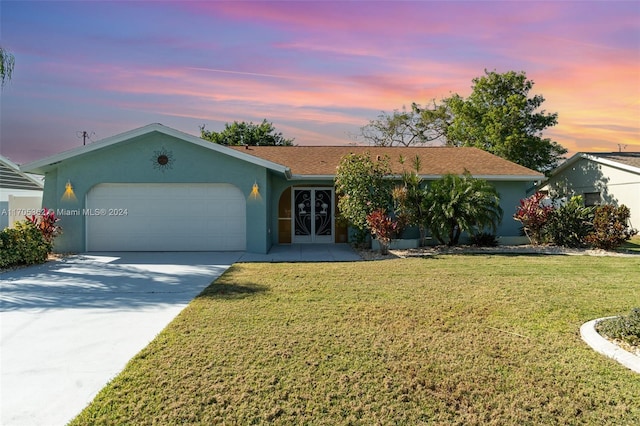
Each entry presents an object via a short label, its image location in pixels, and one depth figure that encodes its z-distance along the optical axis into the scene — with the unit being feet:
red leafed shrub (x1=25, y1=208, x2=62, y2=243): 38.50
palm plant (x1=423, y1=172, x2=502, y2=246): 43.21
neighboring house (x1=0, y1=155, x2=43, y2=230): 53.16
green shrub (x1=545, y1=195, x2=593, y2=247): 44.91
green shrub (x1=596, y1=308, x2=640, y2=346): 15.65
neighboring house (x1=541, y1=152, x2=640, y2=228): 63.05
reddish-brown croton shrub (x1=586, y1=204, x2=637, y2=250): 42.78
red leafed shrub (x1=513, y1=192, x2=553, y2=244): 45.83
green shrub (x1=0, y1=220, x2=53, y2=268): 33.19
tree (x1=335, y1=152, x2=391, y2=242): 44.29
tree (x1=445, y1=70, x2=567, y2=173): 84.43
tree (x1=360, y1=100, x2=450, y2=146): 110.01
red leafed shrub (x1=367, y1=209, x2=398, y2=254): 41.50
